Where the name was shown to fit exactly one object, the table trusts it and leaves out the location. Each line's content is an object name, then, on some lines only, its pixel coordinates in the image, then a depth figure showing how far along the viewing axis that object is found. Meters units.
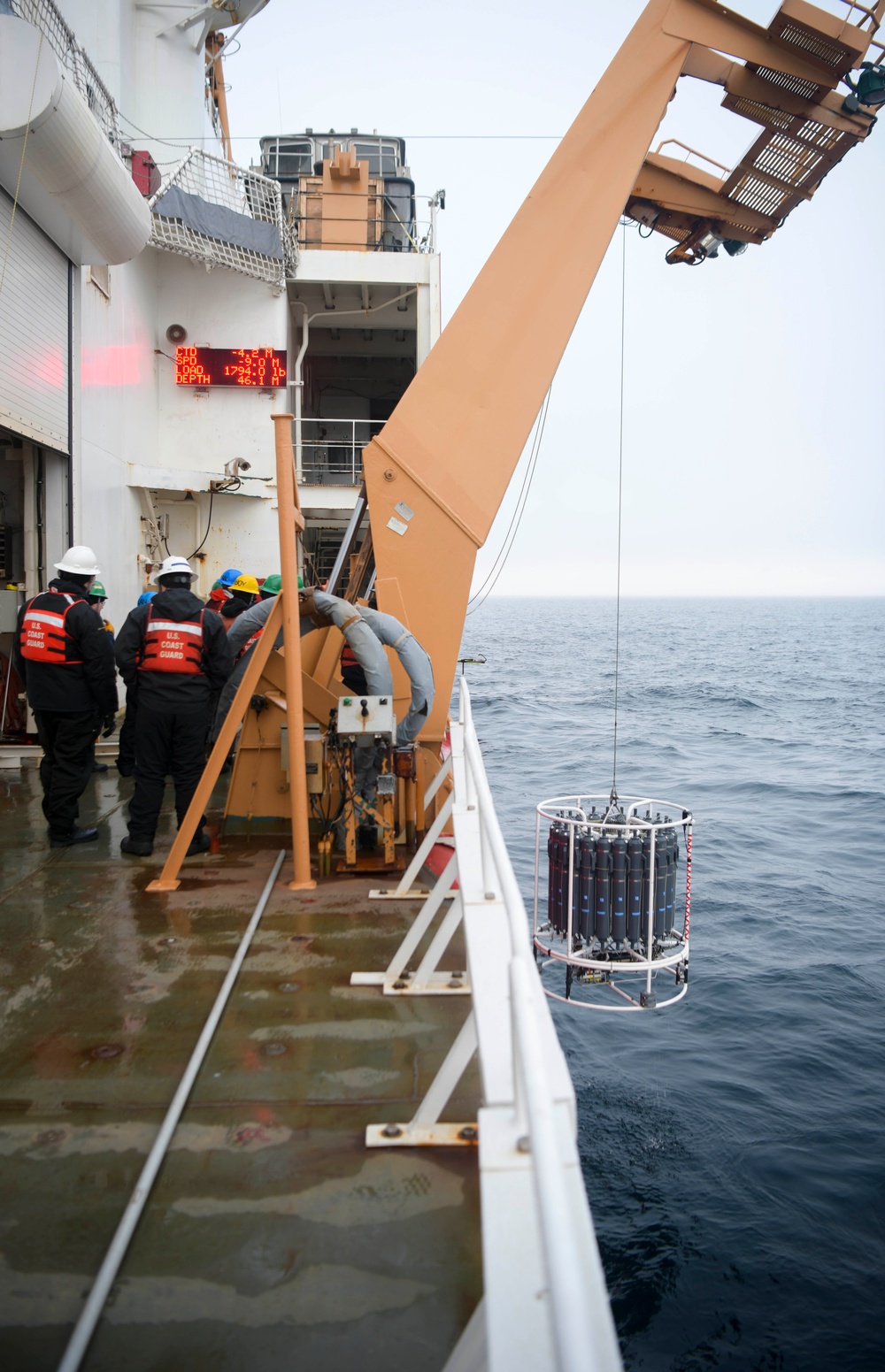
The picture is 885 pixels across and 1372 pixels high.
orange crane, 6.58
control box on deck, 5.53
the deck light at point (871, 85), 6.63
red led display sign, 13.05
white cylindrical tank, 6.89
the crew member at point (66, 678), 6.01
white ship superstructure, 9.20
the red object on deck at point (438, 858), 6.09
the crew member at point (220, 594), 8.88
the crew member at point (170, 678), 5.74
